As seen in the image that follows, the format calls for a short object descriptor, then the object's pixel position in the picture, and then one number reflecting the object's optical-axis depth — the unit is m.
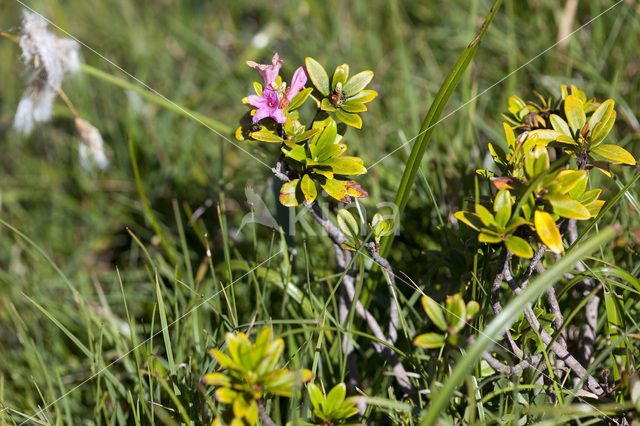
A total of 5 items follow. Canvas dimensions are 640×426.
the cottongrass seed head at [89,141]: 0.94
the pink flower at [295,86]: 0.79
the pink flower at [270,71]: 0.79
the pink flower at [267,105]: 0.78
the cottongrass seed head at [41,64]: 0.90
